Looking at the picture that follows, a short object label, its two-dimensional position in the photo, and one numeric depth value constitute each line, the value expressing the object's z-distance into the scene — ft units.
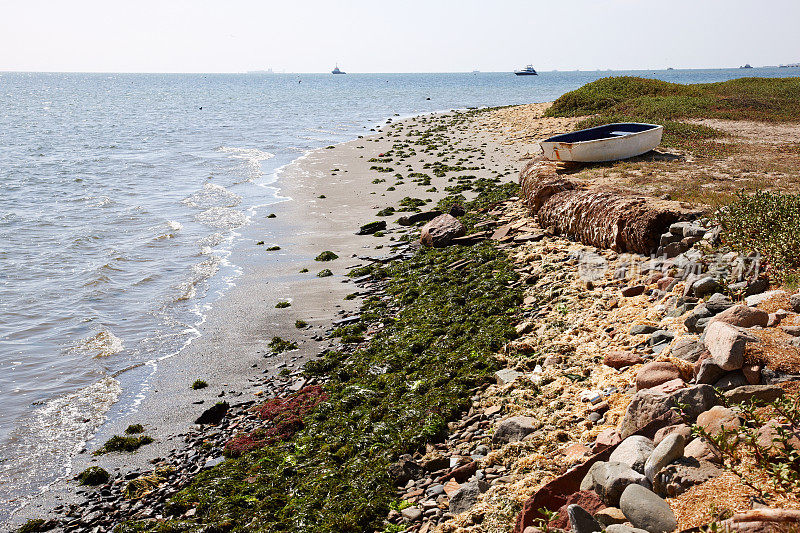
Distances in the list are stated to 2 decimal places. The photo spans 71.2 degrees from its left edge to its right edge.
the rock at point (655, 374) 21.58
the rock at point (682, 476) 15.89
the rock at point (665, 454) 16.52
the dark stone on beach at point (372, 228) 66.90
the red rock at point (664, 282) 31.32
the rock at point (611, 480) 16.57
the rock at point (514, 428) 23.60
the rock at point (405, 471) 24.13
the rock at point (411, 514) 21.52
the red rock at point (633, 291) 32.48
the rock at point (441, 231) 56.54
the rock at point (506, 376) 28.89
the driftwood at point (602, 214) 36.70
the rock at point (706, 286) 27.68
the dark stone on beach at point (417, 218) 67.46
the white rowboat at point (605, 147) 61.14
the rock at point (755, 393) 17.98
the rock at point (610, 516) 15.67
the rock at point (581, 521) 15.71
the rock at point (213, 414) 34.24
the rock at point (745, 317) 22.09
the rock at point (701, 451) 16.45
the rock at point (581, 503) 16.60
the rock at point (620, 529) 14.71
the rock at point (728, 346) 19.31
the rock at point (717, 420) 17.33
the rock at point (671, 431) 17.49
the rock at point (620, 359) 25.46
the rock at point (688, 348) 21.99
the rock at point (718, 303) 25.48
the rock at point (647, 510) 14.90
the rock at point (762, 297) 24.03
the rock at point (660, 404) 18.71
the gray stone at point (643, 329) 27.68
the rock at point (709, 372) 19.81
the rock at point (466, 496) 20.71
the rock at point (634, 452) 17.28
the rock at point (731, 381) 19.23
